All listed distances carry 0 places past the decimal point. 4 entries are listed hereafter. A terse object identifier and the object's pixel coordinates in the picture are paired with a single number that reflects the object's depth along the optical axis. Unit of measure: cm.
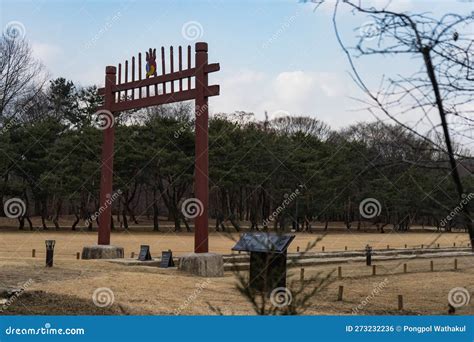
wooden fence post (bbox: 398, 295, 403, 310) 1021
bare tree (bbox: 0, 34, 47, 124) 3947
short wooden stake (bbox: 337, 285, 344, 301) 1138
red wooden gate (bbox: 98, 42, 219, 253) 1478
